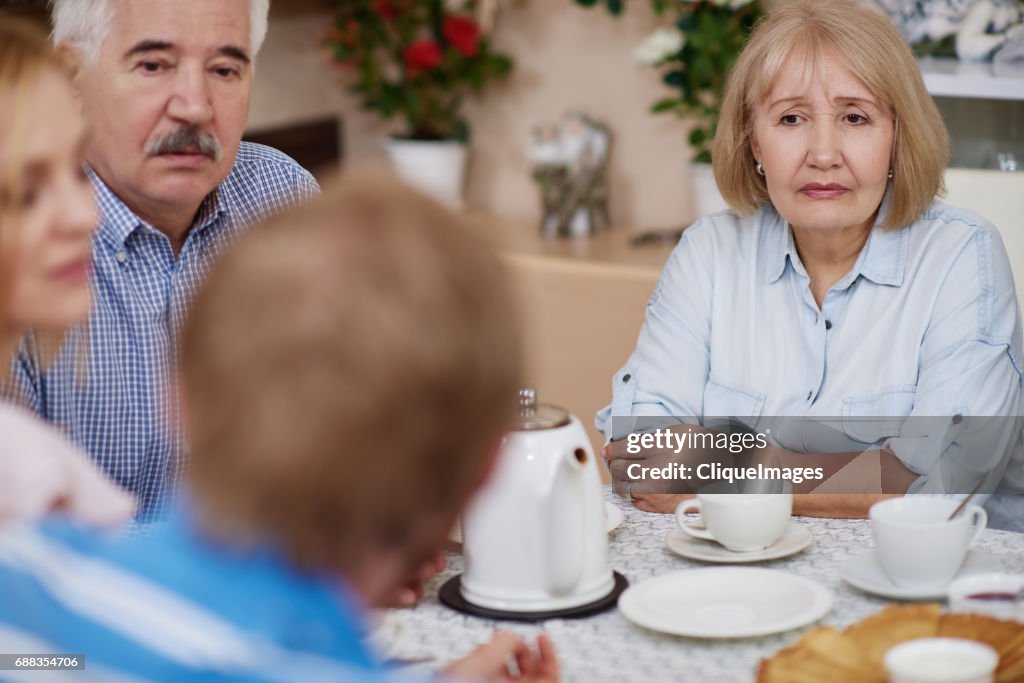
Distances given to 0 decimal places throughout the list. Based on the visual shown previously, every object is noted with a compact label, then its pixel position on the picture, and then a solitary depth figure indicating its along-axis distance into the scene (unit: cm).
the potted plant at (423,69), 337
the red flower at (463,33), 330
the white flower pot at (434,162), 338
